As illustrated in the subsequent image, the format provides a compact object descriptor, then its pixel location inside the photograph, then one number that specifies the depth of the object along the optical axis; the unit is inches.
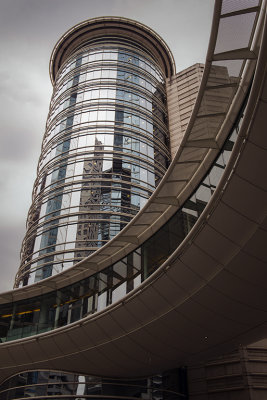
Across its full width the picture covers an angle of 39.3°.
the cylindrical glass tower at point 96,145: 1563.7
